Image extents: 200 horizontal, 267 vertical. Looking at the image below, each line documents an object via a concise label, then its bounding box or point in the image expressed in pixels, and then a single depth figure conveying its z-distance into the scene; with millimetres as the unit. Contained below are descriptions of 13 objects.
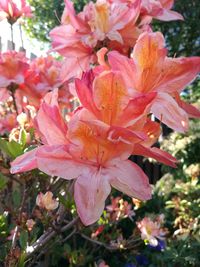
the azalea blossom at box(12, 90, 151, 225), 118
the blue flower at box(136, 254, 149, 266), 844
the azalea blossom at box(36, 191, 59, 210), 227
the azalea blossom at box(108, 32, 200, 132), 124
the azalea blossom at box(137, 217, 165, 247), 614
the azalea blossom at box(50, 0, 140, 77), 194
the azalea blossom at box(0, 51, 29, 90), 259
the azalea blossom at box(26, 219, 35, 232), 248
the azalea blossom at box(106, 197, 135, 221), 635
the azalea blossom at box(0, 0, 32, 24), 281
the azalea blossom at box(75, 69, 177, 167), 119
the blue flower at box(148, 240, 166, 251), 830
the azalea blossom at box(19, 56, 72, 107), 271
